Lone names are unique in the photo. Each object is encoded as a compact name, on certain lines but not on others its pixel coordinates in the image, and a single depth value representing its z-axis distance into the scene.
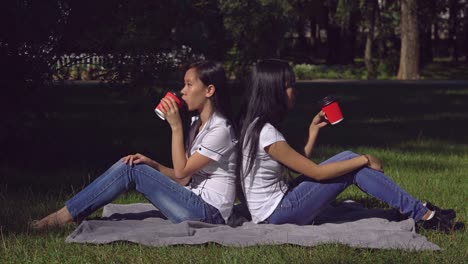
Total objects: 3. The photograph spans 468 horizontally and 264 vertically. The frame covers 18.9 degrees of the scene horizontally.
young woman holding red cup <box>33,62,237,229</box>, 9.29
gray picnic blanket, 8.87
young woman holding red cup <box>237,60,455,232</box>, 9.25
